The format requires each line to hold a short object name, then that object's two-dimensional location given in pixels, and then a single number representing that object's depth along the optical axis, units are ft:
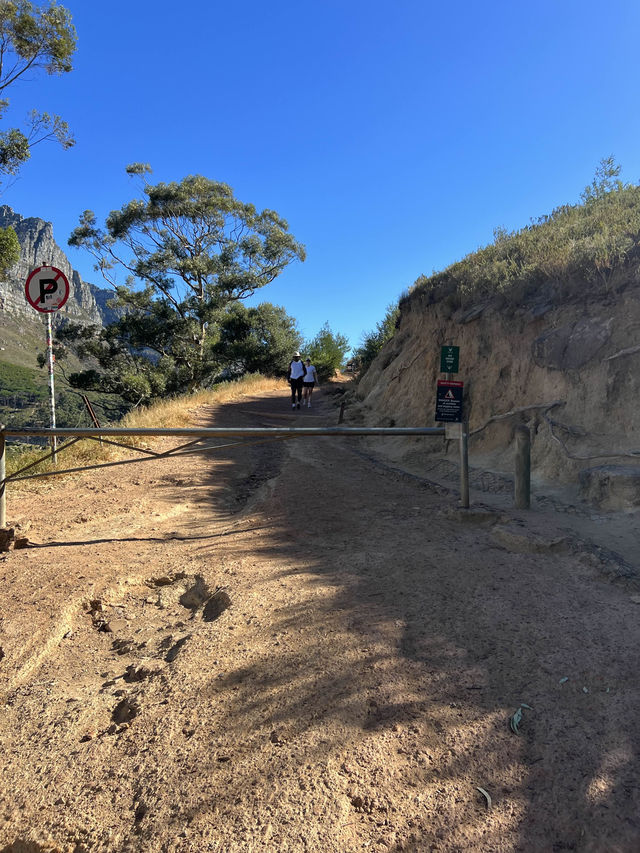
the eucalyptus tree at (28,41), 36.55
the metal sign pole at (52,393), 24.91
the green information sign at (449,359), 18.74
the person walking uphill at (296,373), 51.26
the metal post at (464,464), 16.81
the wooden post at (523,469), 17.49
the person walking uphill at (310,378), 53.42
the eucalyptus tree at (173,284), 71.26
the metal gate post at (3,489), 15.76
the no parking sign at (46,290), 24.52
